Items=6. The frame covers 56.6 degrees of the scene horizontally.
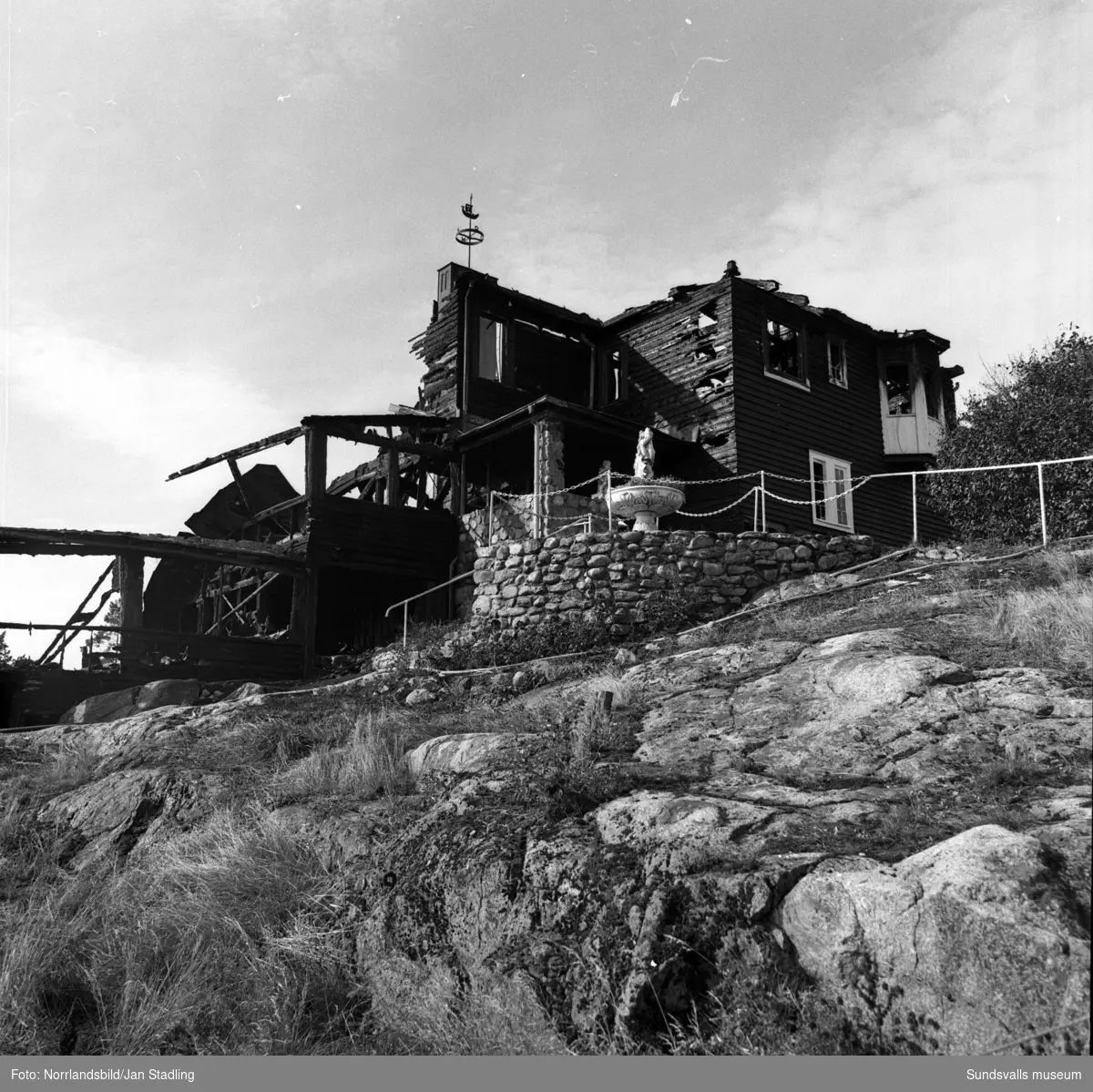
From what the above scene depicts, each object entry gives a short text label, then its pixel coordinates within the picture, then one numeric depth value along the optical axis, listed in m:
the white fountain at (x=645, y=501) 17.06
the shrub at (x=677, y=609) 15.54
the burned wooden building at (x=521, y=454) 20.27
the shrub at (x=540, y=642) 15.32
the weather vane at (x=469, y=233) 27.50
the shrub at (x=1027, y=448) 16.94
